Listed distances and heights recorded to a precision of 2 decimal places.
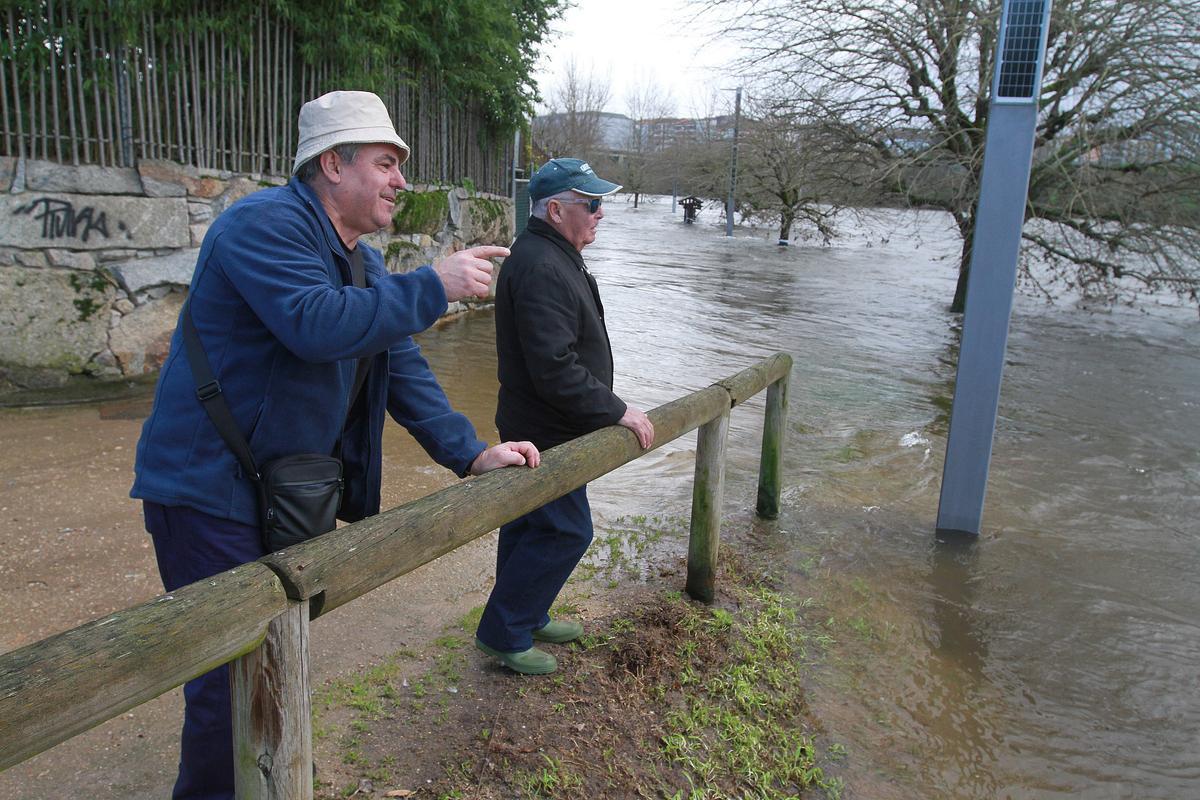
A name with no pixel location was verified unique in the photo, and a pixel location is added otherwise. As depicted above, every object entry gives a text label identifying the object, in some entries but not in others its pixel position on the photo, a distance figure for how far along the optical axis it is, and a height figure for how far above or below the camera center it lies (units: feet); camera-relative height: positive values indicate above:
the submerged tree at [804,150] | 47.60 +3.29
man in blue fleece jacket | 6.18 -1.05
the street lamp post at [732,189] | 118.62 +2.23
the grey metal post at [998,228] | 15.26 -0.14
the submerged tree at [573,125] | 165.17 +14.30
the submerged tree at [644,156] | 215.10 +11.25
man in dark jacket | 9.64 -1.96
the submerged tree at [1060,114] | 38.93 +5.04
